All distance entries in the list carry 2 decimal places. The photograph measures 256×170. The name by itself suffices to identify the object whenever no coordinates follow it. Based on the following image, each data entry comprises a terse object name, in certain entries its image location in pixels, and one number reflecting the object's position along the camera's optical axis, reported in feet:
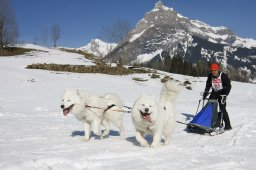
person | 17.88
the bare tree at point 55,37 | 130.18
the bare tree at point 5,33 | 87.09
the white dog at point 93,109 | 13.65
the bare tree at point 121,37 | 120.92
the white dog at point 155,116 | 12.46
